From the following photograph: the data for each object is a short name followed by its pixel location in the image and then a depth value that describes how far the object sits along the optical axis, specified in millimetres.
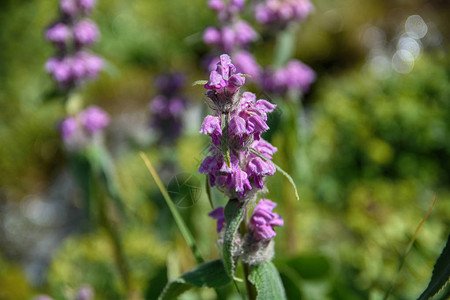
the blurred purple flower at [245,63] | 958
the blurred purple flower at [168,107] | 1116
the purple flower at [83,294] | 916
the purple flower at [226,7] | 934
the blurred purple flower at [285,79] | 1044
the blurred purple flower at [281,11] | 994
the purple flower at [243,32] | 955
